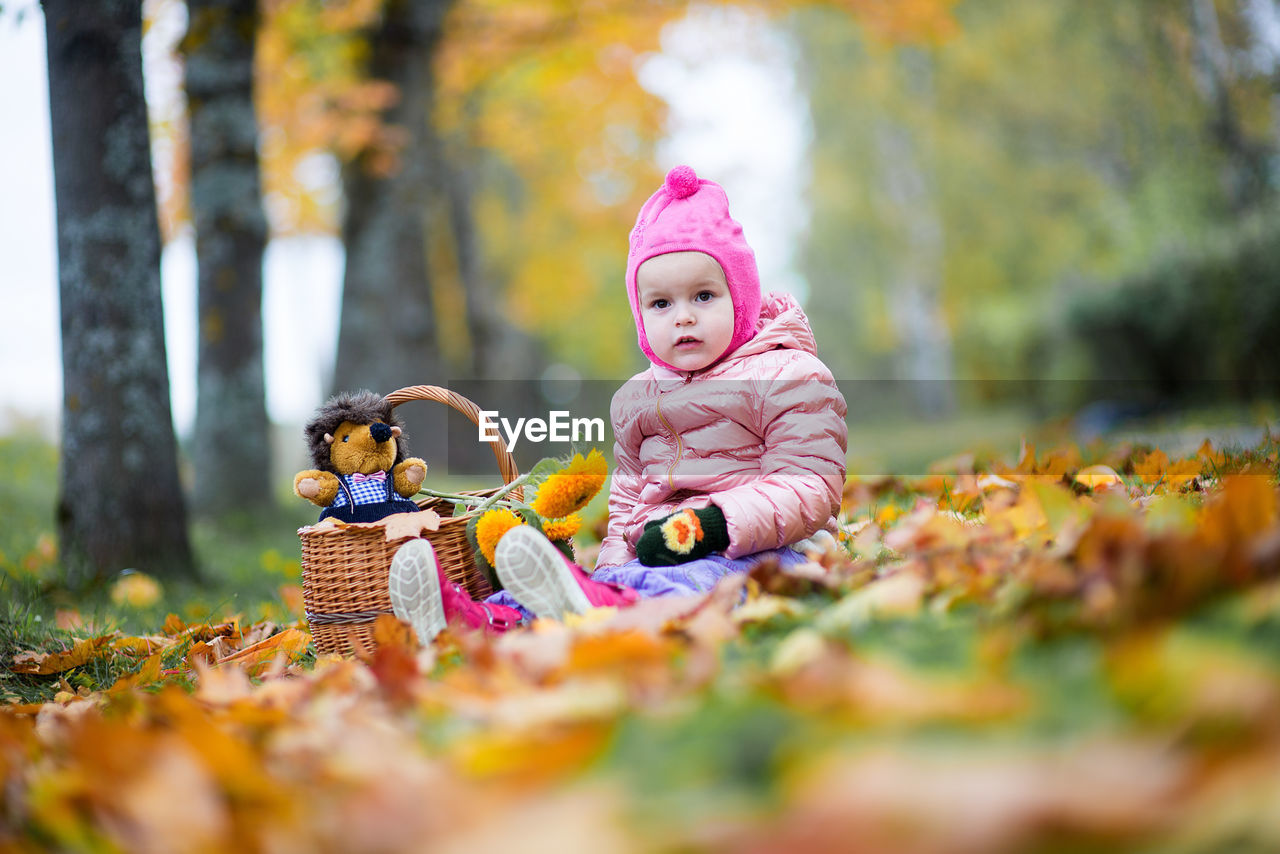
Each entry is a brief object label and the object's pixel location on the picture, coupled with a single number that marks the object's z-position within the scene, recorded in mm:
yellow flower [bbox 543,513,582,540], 2396
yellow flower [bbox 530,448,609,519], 2330
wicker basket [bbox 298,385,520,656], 2348
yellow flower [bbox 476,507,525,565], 2281
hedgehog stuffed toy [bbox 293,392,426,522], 2504
